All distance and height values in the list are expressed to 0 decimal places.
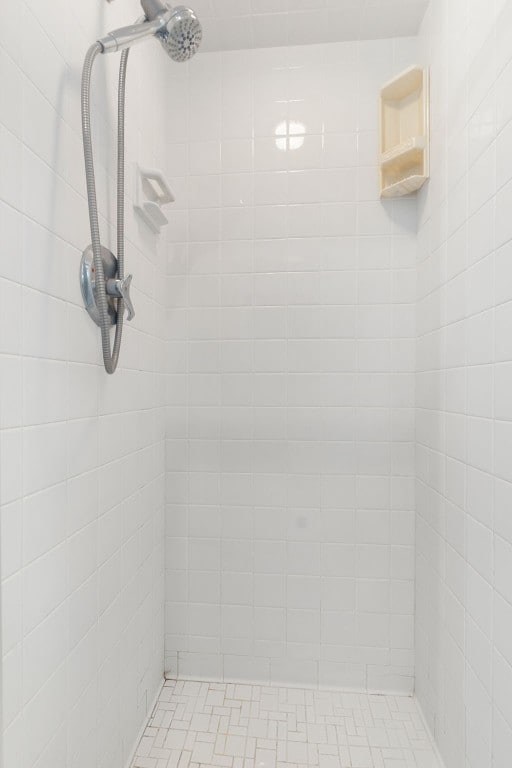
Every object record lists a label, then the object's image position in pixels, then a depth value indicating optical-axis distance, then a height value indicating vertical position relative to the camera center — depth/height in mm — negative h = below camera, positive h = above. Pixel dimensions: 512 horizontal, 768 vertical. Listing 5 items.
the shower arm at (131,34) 1047 +805
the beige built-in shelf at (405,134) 1541 +895
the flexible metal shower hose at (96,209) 955 +399
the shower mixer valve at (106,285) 1052 +231
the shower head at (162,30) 1053 +823
